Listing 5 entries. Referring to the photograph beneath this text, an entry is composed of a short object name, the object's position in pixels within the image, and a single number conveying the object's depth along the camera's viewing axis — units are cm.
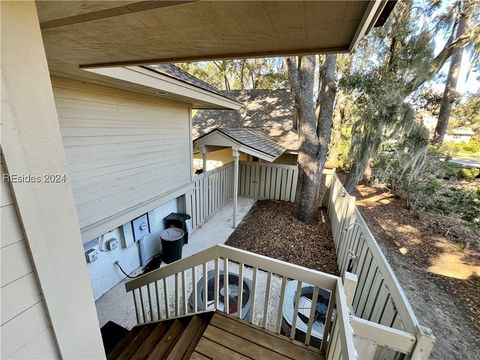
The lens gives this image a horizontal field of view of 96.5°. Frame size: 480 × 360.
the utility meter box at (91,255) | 361
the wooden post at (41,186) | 81
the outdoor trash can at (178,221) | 532
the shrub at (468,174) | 1095
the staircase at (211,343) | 203
